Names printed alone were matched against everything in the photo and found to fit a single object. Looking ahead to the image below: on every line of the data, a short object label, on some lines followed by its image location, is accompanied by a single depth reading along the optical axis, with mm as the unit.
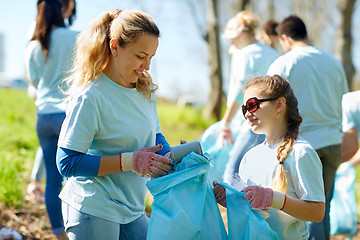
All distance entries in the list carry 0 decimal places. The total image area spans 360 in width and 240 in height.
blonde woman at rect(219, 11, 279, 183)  3758
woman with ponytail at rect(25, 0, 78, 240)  3486
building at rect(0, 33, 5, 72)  64000
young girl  2062
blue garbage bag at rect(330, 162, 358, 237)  4136
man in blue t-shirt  3143
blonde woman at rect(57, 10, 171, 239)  1975
